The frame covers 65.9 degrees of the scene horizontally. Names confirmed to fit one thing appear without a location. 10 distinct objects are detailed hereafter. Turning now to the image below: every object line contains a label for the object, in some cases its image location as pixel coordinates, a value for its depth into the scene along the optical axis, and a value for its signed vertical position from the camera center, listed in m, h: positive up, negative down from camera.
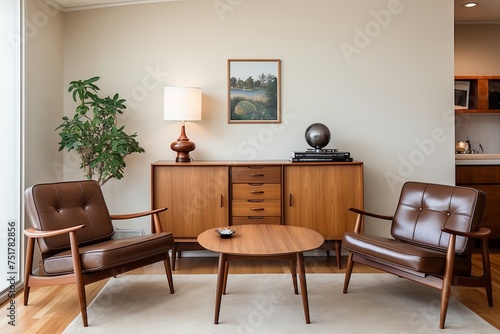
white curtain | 2.94 +0.18
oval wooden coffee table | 2.37 -0.51
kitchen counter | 4.09 +0.08
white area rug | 2.36 -0.97
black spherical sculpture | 3.68 +0.30
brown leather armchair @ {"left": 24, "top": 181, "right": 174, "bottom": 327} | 2.46 -0.53
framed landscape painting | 3.93 +0.77
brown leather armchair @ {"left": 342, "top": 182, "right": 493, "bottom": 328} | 2.40 -0.53
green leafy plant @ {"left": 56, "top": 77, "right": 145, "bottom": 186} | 3.42 +0.25
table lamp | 3.58 +0.55
